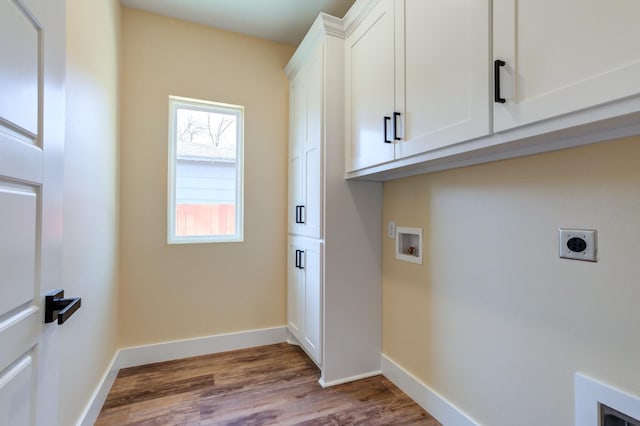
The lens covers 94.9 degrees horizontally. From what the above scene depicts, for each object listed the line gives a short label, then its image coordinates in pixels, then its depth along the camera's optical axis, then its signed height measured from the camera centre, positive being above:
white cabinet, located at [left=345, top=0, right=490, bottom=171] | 1.17 +0.68
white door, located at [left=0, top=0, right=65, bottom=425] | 0.69 +0.04
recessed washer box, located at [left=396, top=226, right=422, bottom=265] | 1.94 -0.20
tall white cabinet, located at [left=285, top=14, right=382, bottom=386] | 2.11 -0.19
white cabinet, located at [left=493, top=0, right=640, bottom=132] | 0.78 +0.49
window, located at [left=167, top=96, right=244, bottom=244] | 2.62 +0.40
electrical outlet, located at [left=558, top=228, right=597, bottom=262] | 1.11 -0.11
